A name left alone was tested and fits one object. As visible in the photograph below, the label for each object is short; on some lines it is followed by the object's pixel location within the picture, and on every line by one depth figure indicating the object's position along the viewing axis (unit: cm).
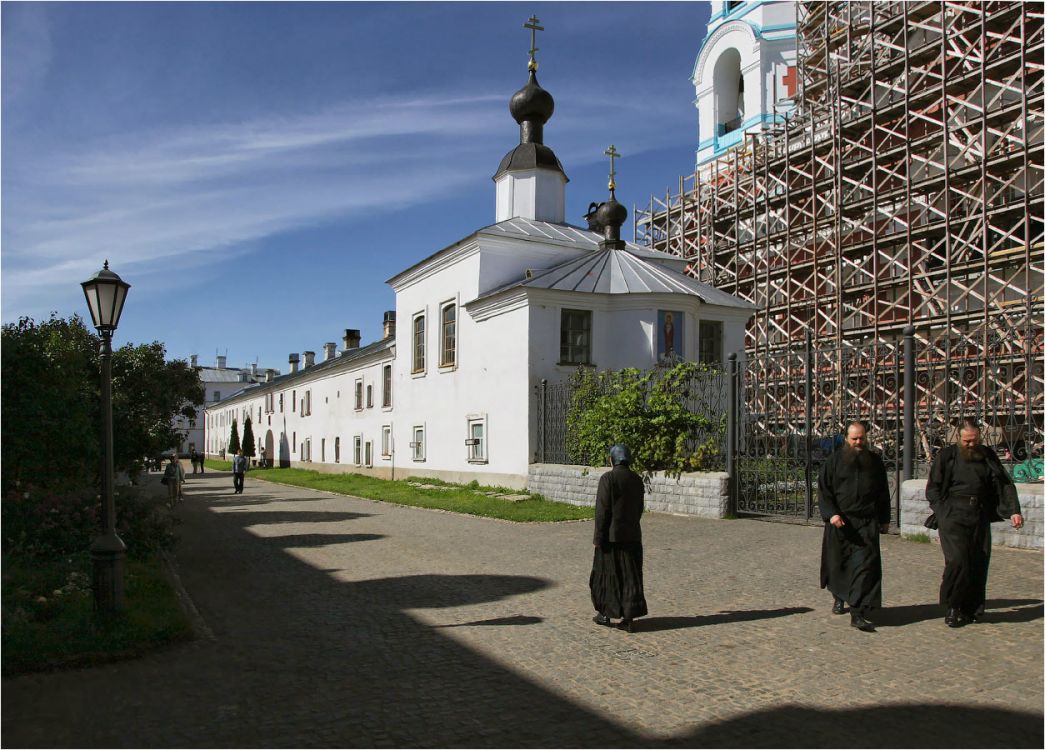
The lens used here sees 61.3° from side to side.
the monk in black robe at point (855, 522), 716
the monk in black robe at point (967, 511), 713
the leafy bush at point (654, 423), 1598
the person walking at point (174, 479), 2233
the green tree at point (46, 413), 907
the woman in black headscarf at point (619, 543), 731
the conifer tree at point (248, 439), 5797
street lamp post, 702
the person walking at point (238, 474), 2830
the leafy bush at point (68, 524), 881
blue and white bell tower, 3988
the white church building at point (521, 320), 2261
